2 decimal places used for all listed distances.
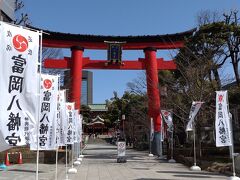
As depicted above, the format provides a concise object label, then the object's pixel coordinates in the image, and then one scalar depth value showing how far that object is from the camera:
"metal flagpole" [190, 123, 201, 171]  11.14
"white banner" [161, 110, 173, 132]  15.80
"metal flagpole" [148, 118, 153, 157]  17.97
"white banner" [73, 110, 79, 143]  11.81
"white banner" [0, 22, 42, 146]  4.21
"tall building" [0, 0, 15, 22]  15.03
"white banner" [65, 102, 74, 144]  10.69
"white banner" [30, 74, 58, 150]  6.57
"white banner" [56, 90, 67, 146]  8.27
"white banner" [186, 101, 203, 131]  11.53
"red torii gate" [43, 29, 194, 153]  17.66
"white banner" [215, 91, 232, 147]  8.95
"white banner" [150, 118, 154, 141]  17.97
